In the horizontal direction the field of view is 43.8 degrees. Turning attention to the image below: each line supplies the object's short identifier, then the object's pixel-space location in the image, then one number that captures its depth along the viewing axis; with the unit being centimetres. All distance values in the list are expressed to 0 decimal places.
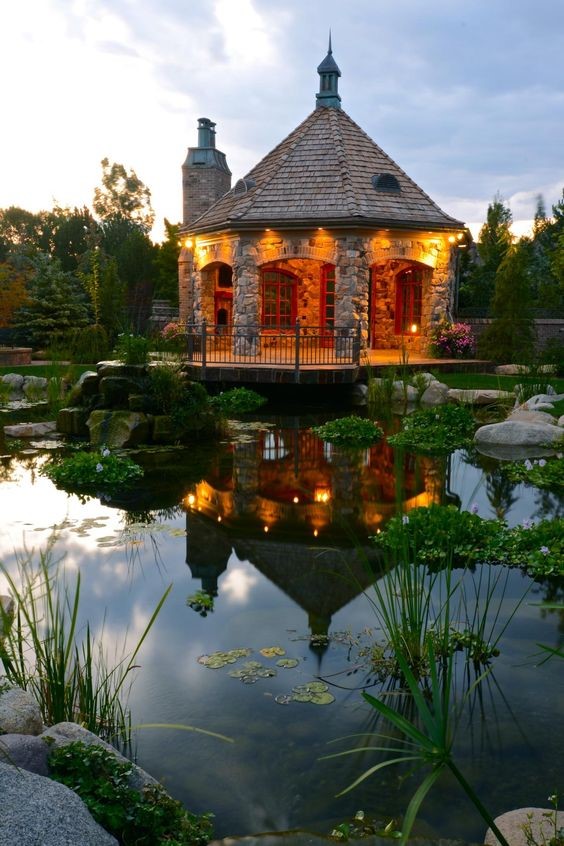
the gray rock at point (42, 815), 224
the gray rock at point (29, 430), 1194
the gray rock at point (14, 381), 1756
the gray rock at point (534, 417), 1166
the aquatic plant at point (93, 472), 875
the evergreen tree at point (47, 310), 2495
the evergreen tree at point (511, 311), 1962
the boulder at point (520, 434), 1092
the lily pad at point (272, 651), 447
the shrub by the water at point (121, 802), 267
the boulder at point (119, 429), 1110
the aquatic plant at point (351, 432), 1166
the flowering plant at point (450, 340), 1978
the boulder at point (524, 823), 269
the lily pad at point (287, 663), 432
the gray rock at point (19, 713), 299
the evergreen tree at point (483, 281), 2723
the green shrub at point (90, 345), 2142
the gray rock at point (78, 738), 287
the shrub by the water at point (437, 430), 1091
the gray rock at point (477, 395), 1474
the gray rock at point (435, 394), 1529
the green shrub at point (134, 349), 1222
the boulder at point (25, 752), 269
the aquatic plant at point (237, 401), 1495
